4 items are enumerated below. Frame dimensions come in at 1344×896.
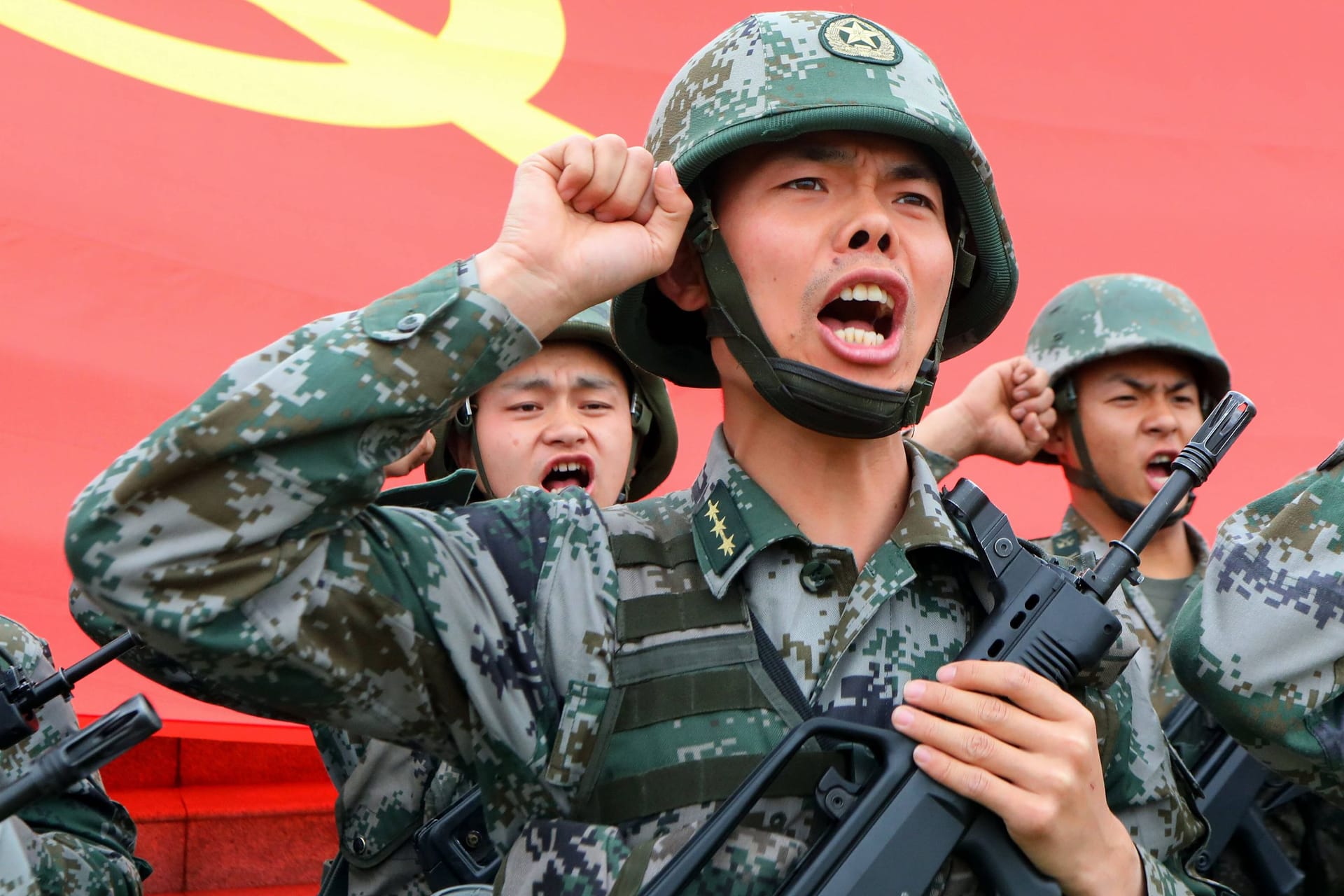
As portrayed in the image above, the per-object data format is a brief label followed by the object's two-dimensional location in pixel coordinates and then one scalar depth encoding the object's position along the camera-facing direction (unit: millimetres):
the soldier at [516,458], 3359
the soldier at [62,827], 3051
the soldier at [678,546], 1789
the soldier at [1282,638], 2039
